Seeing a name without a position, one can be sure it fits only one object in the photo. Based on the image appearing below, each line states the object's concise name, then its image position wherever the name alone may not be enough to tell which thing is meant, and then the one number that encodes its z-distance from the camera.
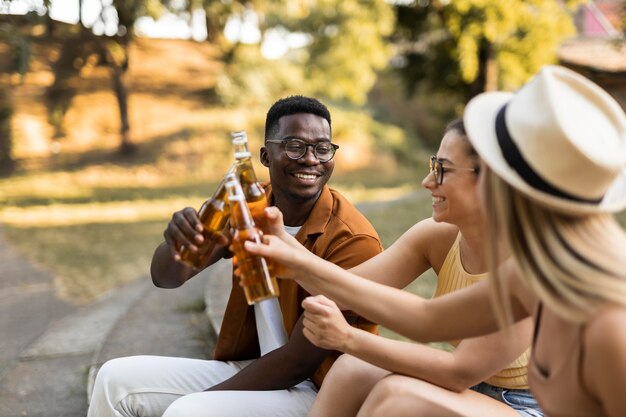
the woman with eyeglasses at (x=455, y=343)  2.19
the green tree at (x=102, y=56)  18.75
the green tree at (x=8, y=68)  11.06
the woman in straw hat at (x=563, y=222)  1.57
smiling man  2.55
